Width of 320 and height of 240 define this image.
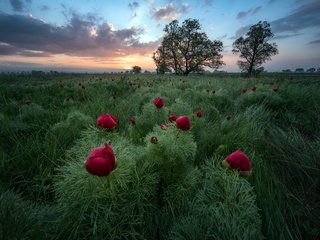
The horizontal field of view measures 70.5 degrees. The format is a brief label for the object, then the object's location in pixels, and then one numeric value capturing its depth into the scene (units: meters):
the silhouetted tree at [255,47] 44.31
